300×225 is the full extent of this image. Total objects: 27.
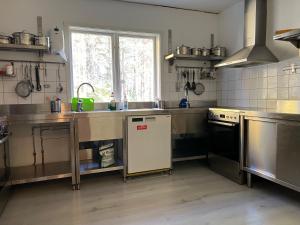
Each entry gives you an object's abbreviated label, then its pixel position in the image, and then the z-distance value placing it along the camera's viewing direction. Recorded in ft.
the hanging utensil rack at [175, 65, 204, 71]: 11.46
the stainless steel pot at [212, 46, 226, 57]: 11.17
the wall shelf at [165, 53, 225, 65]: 10.47
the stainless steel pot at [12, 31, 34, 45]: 8.13
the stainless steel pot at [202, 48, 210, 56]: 11.15
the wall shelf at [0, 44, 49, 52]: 7.98
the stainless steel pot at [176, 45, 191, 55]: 10.57
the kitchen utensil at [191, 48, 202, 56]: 10.94
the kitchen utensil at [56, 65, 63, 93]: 9.40
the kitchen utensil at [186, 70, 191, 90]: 11.66
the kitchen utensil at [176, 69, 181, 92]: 11.50
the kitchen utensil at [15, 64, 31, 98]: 8.82
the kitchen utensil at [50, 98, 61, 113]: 8.97
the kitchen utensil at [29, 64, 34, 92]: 8.98
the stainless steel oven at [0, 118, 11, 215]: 6.58
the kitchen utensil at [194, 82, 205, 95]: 11.88
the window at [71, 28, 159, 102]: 10.07
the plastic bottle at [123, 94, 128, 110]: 10.26
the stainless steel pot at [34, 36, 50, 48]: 8.40
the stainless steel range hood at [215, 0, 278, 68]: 8.66
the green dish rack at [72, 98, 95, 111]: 9.50
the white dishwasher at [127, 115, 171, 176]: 8.72
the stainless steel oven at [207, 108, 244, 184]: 8.51
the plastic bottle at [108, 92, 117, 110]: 9.85
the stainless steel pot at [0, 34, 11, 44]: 7.95
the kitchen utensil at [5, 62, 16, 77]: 8.38
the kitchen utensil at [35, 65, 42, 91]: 9.02
